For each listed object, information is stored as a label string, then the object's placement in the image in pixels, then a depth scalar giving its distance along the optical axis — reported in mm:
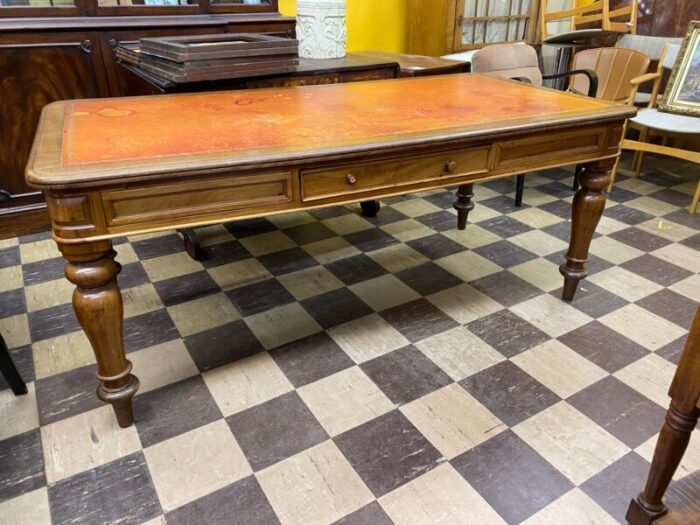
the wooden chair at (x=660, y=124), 2869
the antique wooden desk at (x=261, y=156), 1170
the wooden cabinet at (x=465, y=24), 3465
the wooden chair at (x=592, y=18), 3793
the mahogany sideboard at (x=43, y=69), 2314
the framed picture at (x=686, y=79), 3020
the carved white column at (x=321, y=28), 2462
